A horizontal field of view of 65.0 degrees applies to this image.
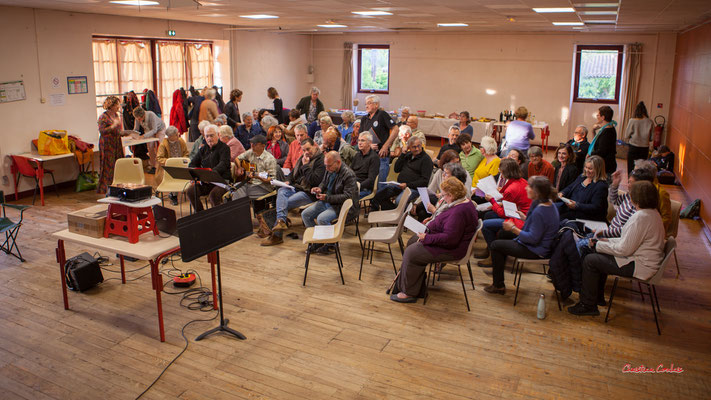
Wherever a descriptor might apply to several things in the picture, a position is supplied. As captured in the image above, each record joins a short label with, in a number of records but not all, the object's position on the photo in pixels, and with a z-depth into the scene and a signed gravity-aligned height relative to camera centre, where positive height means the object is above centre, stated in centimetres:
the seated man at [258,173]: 715 -106
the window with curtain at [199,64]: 1330 +59
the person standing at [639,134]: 981 -68
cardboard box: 482 -116
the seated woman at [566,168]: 649 -85
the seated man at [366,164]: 715 -94
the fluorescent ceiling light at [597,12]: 812 +119
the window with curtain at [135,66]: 1141 +45
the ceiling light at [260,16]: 1016 +134
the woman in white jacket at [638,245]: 461 -125
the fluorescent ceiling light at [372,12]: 913 +128
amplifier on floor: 543 -179
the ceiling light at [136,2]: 768 +121
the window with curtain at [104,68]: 1081 +37
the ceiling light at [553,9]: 779 +120
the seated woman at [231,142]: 778 -74
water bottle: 498 -188
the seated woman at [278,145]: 830 -82
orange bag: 891 -90
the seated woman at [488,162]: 720 -89
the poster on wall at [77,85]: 970 +3
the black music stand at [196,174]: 601 -92
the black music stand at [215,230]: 391 -103
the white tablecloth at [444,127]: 1378 -86
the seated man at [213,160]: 731 -93
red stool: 472 -114
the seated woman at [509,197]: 608 -112
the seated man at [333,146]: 748 -76
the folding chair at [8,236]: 605 -170
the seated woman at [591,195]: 575 -103
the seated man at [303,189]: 692 -122
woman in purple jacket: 502 -127
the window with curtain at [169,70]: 1241 +40
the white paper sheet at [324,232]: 568 -145
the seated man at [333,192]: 642 -117
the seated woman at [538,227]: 505 -120
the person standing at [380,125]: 841 -50
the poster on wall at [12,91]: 856 -8
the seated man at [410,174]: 712 -104
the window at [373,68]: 1700 +70
